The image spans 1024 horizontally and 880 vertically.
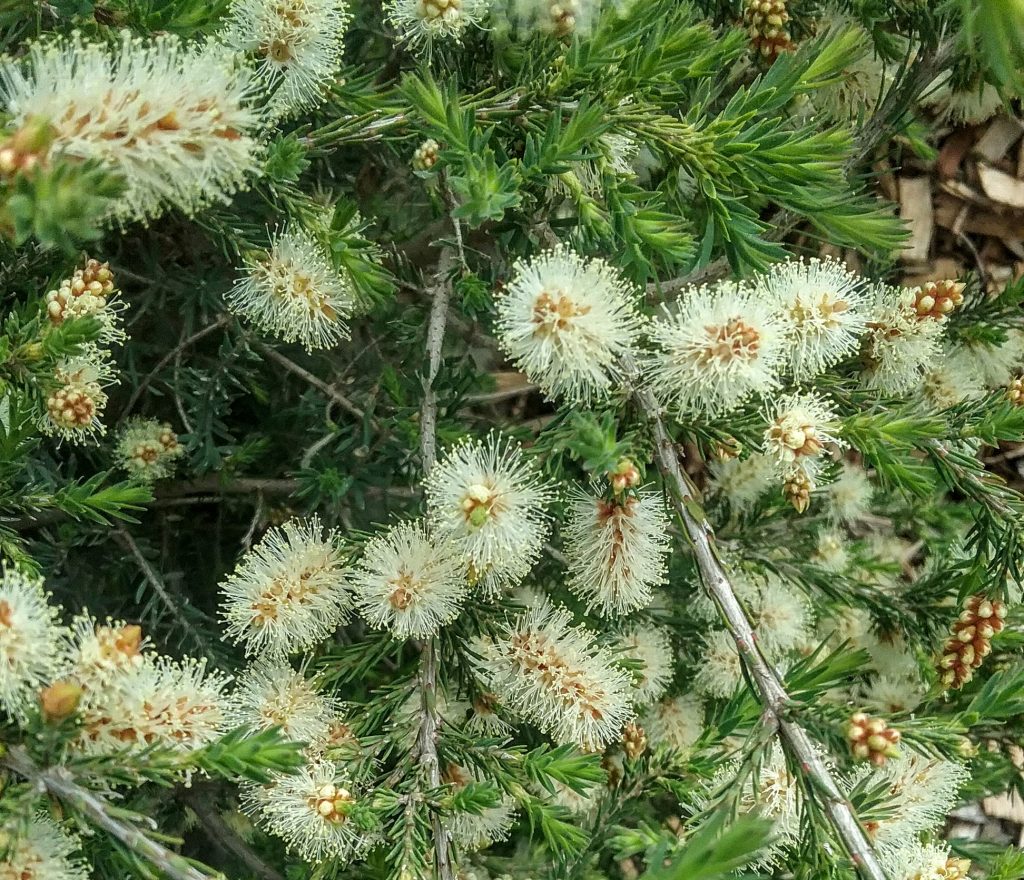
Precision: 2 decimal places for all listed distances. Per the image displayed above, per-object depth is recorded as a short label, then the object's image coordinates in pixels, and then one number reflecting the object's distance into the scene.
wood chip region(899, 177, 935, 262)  0.45
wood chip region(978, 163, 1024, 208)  0.45
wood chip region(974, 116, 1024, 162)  0.45
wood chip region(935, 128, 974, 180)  0.45
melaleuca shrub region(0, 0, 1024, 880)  0.27
